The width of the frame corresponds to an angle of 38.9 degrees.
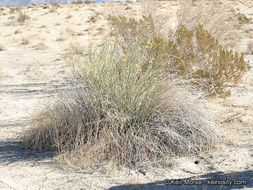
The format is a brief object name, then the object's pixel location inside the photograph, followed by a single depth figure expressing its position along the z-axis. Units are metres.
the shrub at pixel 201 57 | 6.80
